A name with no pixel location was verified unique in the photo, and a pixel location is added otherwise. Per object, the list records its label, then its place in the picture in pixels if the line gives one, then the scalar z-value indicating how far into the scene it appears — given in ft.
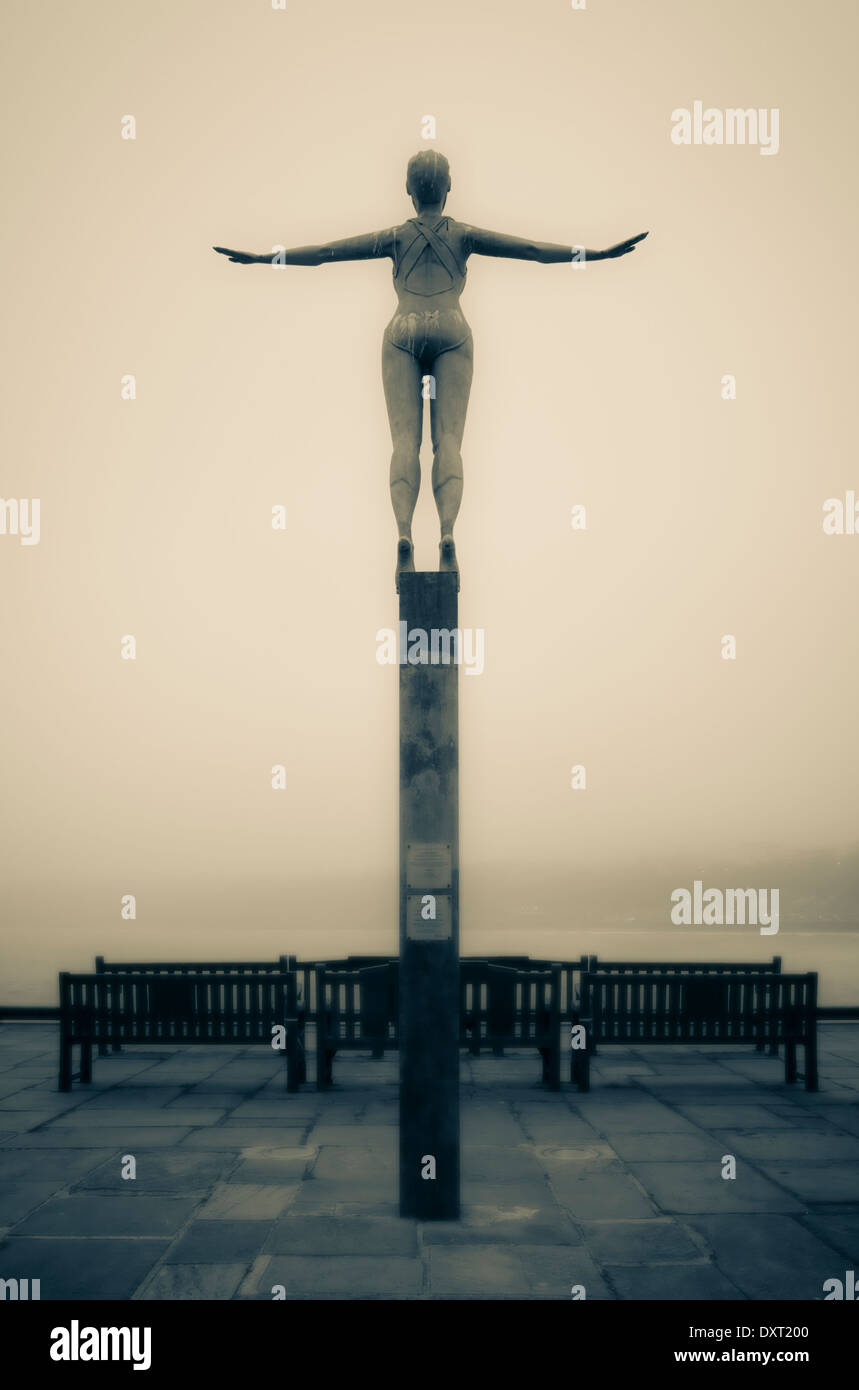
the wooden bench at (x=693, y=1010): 26.32
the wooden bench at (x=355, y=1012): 25.53
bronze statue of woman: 18.39
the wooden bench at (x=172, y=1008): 26.22
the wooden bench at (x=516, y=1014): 25.85
